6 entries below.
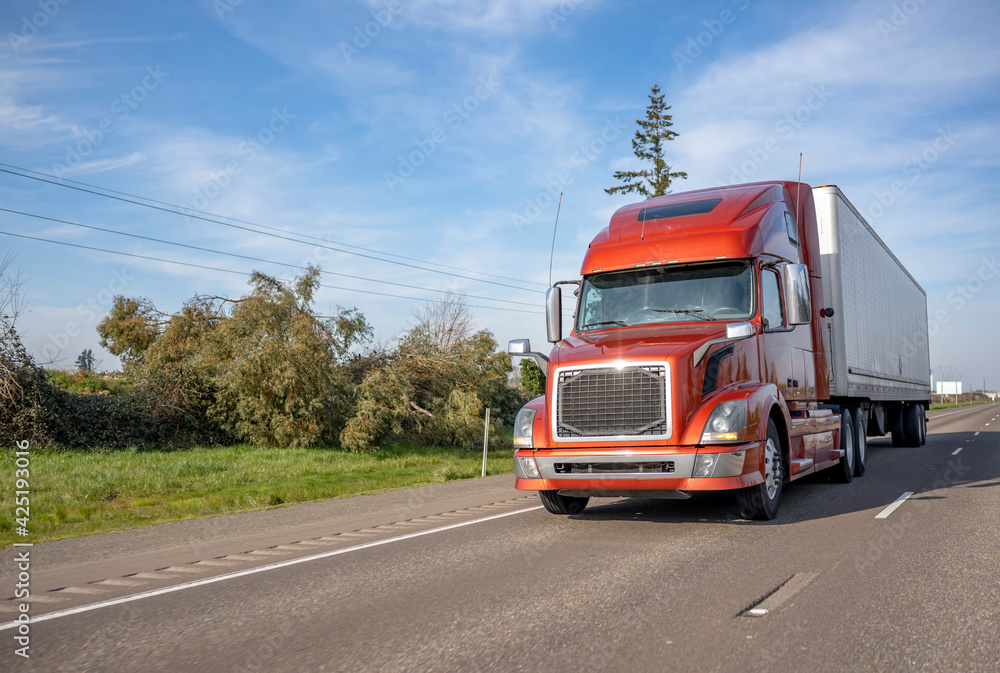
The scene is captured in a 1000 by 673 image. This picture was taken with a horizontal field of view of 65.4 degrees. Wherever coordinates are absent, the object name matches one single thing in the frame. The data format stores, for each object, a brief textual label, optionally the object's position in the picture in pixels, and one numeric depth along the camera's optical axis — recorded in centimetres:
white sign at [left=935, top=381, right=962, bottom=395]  12531
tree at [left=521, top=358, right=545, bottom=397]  5141
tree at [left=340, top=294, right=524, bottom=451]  2220
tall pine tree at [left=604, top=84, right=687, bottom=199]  4634
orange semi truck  784
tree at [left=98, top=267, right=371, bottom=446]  2148
